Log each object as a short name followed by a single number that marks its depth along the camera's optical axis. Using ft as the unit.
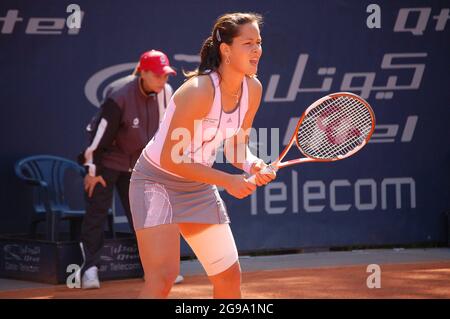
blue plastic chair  48.42
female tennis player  27.19
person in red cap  43.87
